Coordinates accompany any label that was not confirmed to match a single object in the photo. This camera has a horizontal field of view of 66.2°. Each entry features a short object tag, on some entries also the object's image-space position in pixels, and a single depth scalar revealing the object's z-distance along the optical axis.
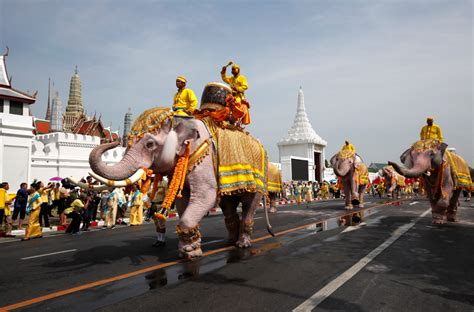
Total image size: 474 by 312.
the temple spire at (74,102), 66.25
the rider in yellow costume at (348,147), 17.22
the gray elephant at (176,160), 5.54
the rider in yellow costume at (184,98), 6.83
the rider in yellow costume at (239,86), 8.03
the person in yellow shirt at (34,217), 10.44
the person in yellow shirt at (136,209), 13.76
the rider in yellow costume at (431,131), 11.23
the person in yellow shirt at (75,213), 11.14
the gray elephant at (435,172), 10.39
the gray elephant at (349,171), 16.14
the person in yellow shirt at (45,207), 12.21
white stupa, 48.88
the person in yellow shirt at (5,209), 11.29
